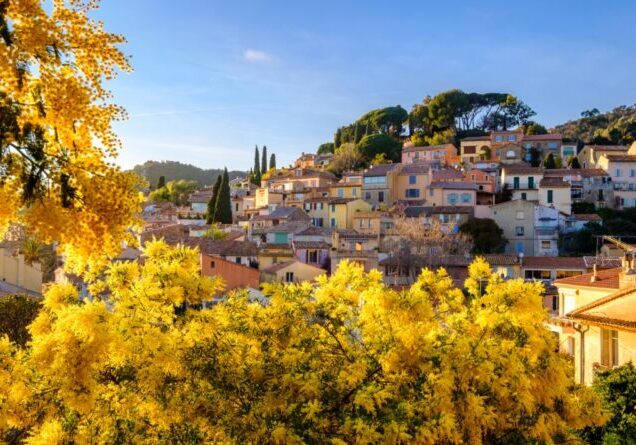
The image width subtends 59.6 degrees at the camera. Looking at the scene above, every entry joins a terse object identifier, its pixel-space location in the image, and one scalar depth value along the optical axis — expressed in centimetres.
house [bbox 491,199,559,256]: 5834
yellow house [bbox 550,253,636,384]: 1745
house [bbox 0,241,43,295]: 3722
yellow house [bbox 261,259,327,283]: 4494
